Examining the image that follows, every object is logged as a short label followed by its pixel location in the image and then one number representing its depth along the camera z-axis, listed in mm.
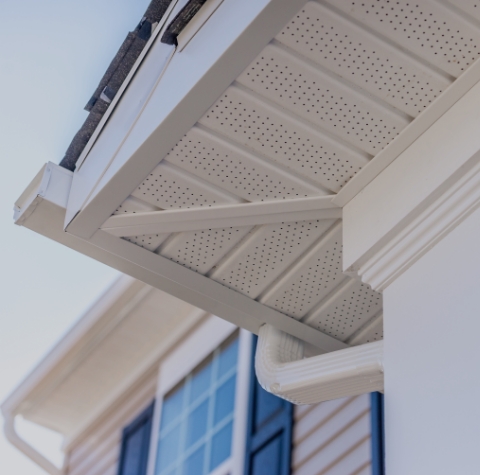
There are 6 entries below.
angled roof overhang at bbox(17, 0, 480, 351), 2316
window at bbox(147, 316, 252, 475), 4965
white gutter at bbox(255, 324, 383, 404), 2617
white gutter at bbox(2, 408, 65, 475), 6918
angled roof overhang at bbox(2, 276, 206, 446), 5957
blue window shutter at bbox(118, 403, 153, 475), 6164
